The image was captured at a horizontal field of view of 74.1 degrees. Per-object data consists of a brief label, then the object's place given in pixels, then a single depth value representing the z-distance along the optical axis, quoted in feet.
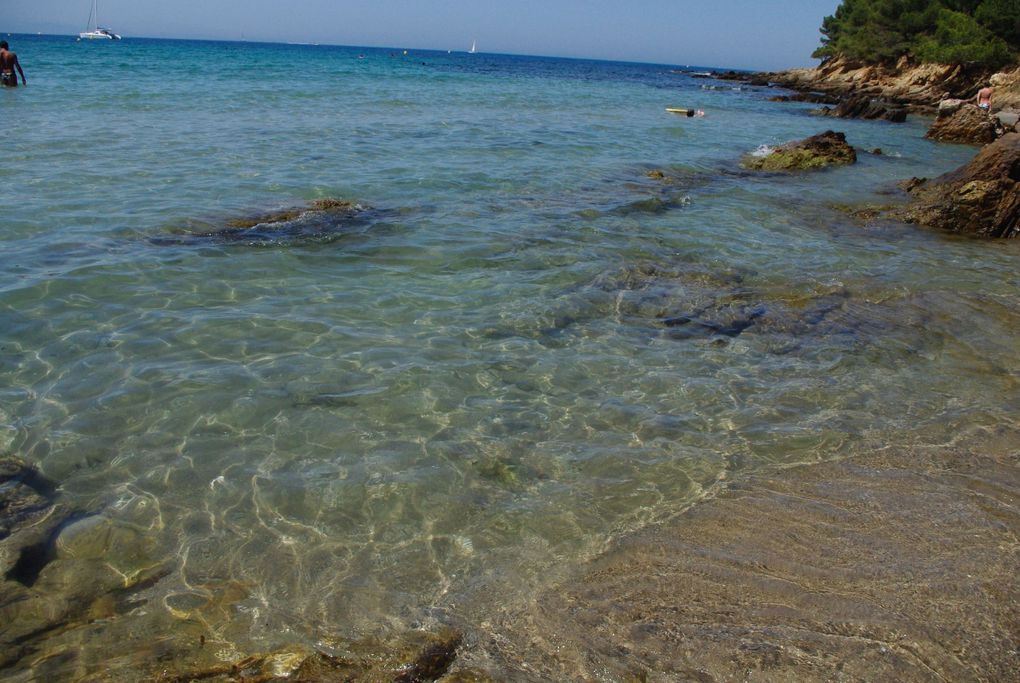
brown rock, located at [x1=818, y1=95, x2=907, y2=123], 114.27
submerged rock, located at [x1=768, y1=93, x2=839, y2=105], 165.78
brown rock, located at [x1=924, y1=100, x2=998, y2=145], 85.71
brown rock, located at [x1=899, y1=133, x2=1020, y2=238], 40.78
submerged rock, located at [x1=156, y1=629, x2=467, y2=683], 10.11
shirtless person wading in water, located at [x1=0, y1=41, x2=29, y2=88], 79.97
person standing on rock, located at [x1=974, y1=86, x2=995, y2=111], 92.19
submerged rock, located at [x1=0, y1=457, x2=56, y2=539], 13.55
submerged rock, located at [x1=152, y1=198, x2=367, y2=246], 30.48
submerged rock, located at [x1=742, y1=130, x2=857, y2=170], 61.05
